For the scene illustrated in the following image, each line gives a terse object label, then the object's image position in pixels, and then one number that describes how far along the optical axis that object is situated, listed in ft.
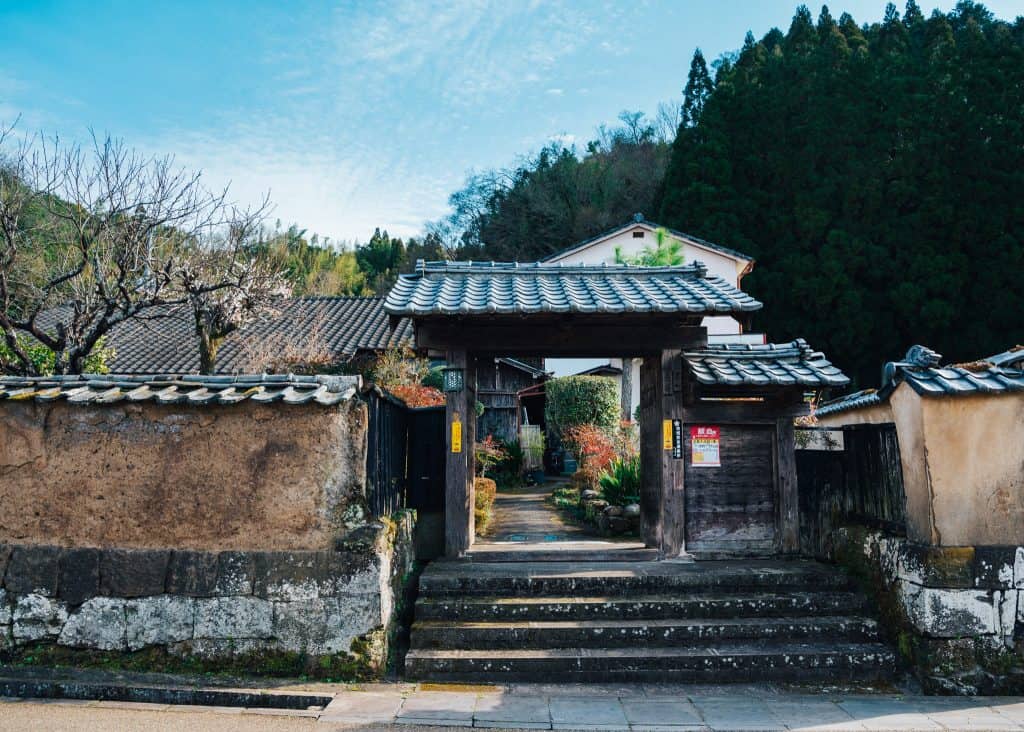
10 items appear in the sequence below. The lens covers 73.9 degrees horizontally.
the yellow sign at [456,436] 27.68
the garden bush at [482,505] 38.40
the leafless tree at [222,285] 41.84
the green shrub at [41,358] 37.02
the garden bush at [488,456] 58.34
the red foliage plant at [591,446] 52.26
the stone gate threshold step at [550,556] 27.48
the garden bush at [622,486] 39.81
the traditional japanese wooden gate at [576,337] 26.73
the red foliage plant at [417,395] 52.60
